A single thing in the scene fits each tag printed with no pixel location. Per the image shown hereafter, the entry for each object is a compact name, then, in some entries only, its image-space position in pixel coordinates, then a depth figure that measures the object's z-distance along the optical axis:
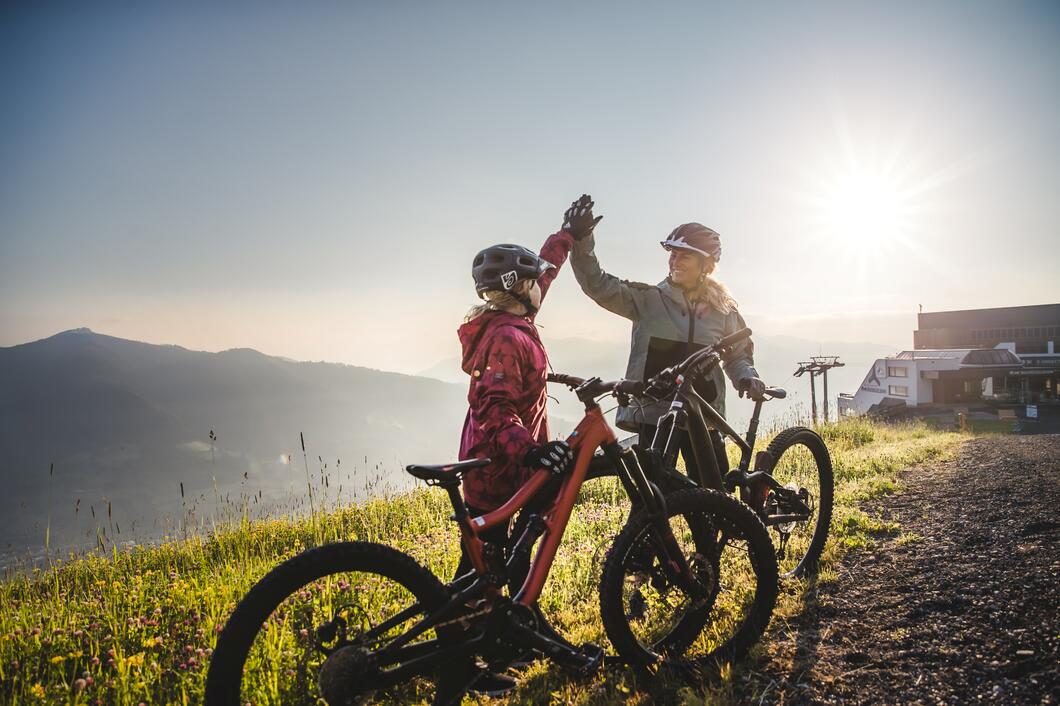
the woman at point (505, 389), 2.62
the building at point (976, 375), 44.94
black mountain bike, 3.40
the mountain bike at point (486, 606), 2.16
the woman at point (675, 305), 4.32
